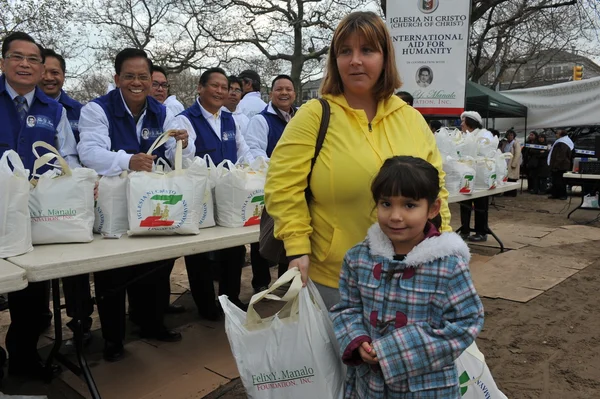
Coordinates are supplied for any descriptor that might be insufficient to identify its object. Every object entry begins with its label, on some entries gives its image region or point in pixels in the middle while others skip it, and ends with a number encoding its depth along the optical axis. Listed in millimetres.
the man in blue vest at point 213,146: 3721
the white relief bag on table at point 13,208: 2014
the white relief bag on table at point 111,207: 2564
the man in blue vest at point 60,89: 3416
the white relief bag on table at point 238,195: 2918
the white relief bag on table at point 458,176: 5086
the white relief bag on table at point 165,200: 2498
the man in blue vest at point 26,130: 2707
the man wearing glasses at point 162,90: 4697
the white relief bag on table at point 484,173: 5703
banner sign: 7275
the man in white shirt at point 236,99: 5090
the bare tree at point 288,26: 18500
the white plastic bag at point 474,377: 1821
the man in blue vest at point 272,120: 4281
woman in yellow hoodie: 1744
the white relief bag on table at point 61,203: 2271
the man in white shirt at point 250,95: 5828
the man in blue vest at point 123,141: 2744
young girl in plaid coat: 1482
